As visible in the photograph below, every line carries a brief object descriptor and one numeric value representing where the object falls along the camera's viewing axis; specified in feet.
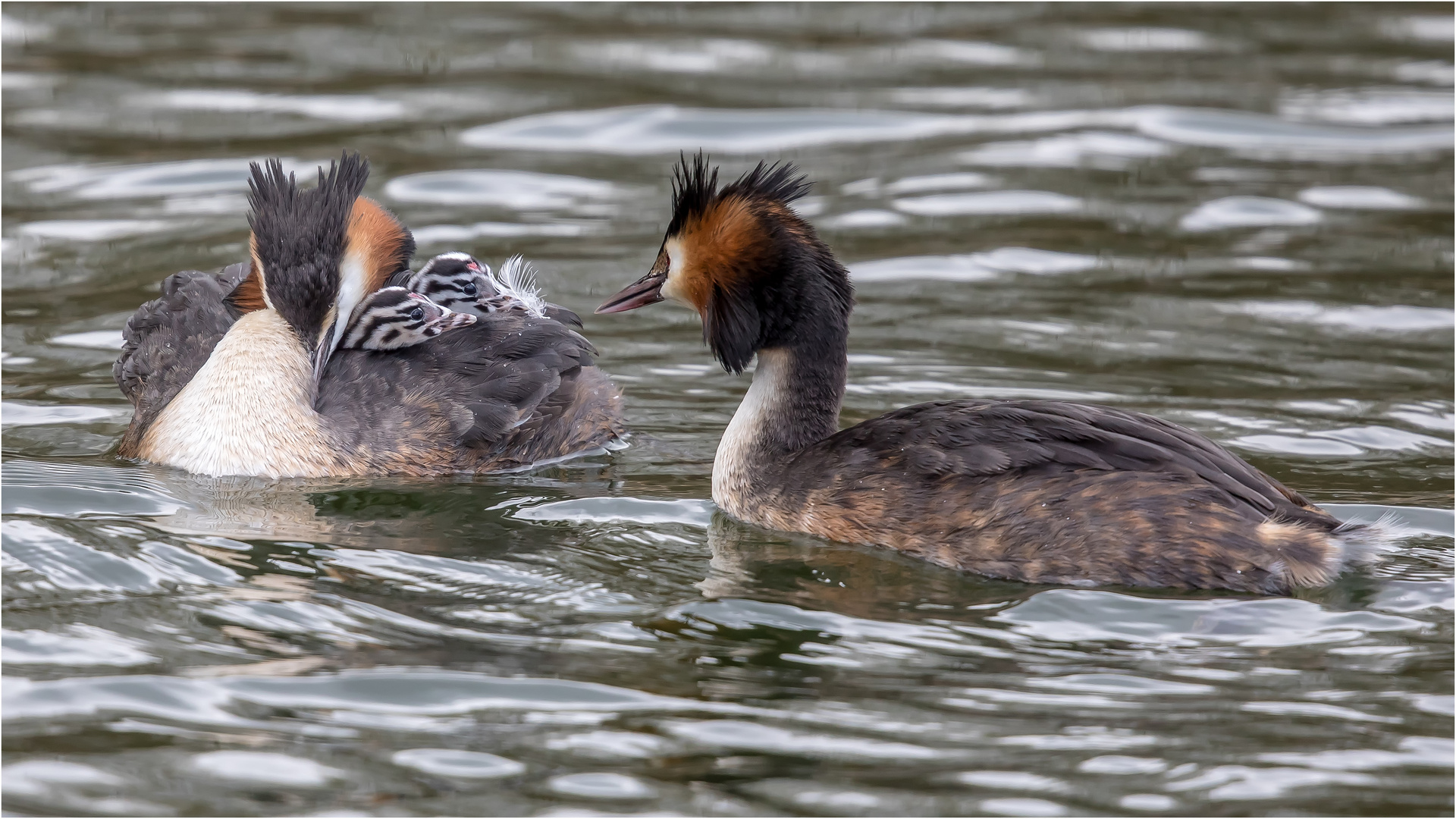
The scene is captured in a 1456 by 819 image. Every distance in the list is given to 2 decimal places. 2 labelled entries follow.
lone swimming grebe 39.78
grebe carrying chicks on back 50.14
